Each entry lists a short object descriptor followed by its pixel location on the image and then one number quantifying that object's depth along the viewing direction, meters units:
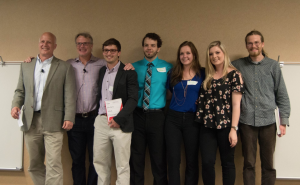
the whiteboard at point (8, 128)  2.71
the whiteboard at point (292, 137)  2.47
